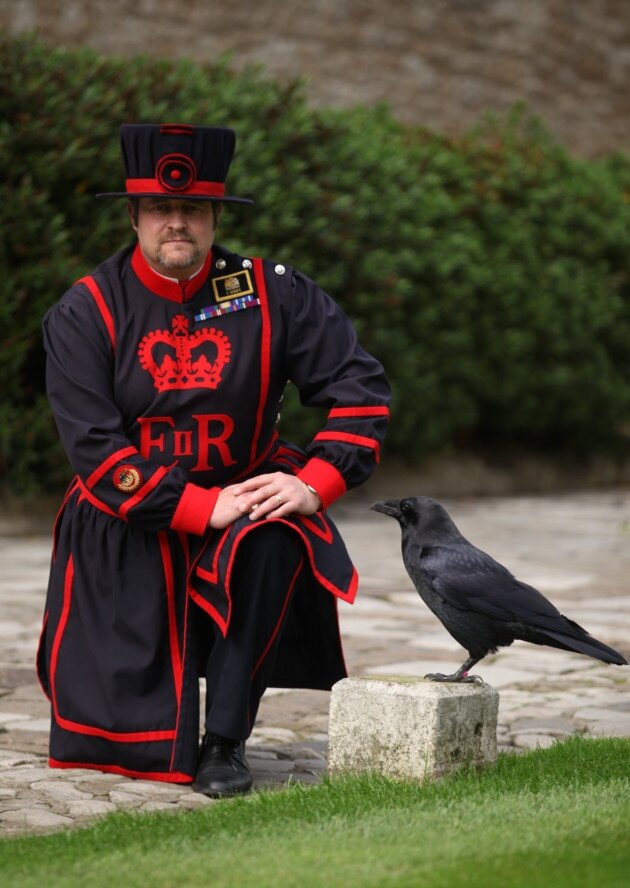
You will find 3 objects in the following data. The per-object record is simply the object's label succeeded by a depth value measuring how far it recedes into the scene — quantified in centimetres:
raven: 764
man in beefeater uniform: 788
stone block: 748
